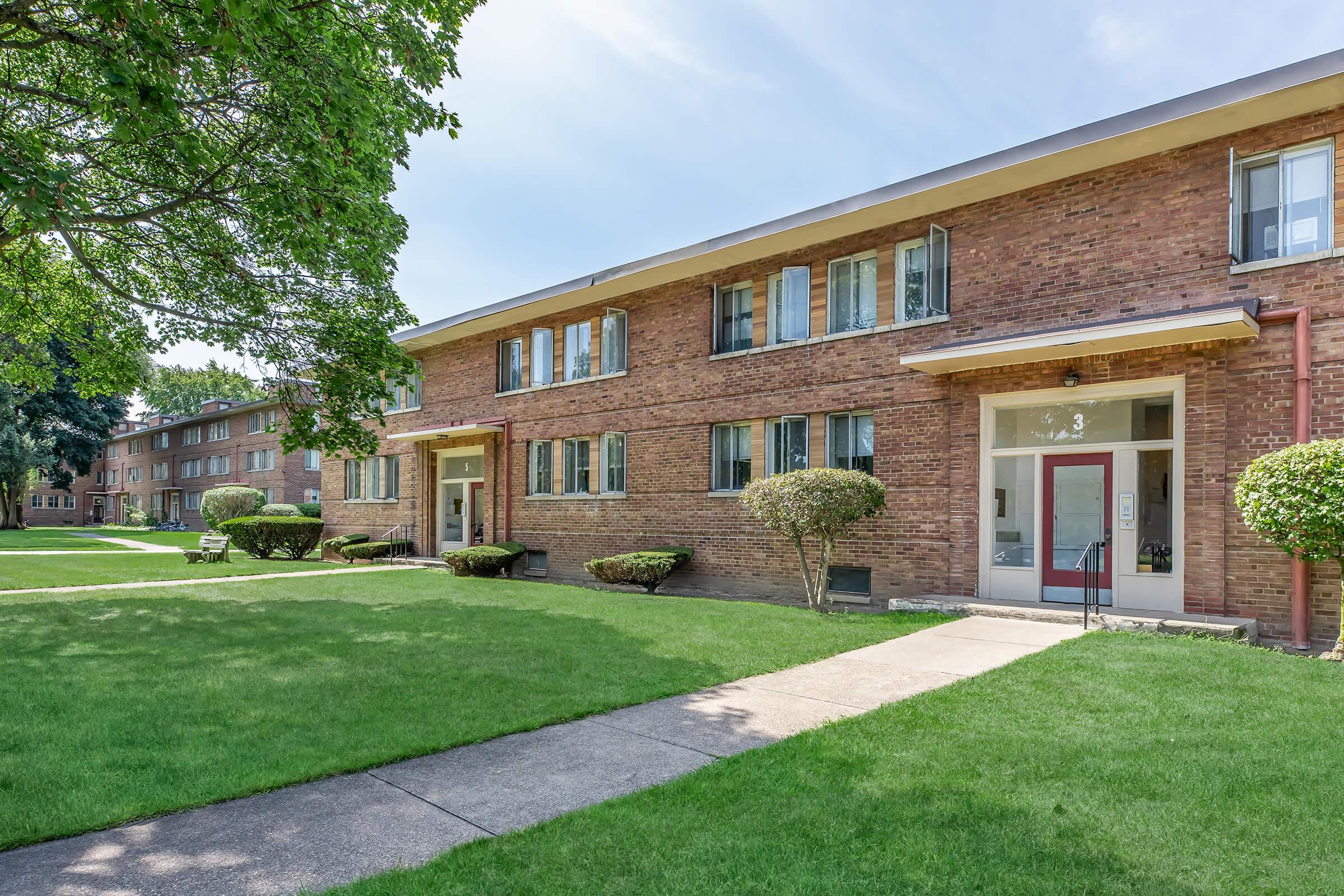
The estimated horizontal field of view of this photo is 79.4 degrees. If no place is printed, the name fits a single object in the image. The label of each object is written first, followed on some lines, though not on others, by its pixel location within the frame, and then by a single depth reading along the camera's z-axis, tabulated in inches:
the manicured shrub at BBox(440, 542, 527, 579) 724.7
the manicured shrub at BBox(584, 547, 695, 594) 595.2
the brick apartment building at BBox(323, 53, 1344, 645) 376.8
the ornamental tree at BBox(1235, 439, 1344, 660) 312.0
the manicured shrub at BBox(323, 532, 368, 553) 928.8
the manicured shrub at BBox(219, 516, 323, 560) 937.5
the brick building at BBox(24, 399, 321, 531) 1737.2
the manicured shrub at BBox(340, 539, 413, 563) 903.7
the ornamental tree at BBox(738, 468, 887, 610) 462.0
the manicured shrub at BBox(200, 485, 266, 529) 1343.5
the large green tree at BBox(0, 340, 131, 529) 1612.9
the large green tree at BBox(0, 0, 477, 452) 247.3
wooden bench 840.3
